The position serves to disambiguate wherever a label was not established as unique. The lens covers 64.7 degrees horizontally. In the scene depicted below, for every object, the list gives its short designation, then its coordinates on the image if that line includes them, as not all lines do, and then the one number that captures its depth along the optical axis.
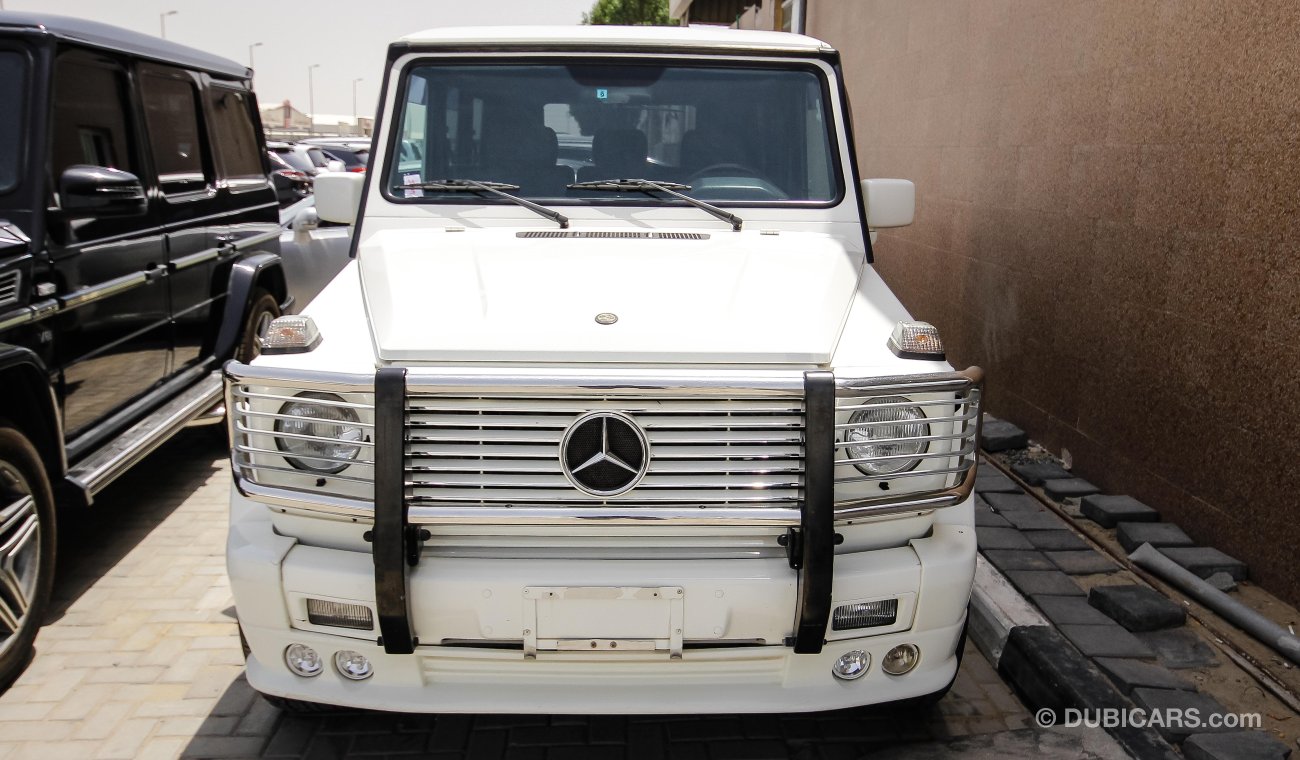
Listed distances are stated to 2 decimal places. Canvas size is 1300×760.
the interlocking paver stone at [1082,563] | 4.29
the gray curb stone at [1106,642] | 3.57
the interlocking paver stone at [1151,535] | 4.39
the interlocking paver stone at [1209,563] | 4.09
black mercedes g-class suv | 3.72
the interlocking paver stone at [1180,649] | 3.55
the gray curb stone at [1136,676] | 3.35
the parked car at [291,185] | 9.23
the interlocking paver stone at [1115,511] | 4.68
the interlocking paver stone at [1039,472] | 5.36
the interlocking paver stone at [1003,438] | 5.85
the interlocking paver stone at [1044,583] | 4.05
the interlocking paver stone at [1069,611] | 3.81
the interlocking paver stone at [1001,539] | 4.53
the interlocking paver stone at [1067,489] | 5.12
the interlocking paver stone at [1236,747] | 2.95
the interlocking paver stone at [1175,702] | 3.21
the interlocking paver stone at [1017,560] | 4.30
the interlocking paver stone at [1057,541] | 4.53
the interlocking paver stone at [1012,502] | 5.02
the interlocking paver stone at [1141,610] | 3.76
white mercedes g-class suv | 2.60
